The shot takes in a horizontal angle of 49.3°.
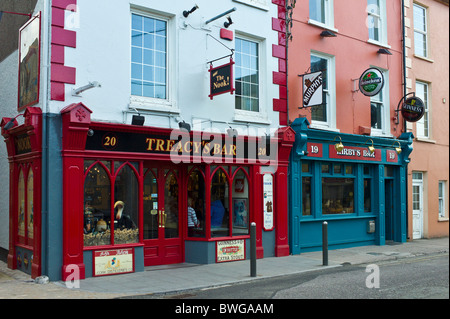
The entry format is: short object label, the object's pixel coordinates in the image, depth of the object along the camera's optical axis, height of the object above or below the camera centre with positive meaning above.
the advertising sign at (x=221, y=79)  11.38 +2.48
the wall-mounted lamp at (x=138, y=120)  10.82 +1.43
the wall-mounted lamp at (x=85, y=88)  9.75 +1.97
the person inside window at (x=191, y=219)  12.40 -0.89
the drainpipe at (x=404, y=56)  17.81 +4.60
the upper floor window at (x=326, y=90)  15.36 +2.92
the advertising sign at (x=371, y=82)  14.98 +3.12
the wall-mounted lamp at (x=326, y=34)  15.09 +4.58
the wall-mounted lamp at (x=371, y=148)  16.09 +1.13
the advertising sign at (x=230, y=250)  12.37 -1.71
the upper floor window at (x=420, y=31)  18.88 +5.84
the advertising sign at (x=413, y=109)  16.92 +2.53
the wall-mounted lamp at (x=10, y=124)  11.00 +1.38
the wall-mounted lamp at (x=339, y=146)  14.93 +1.11
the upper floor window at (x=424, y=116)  18.89 +2.56
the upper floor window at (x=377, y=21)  17.20 +5.70
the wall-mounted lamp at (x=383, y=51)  17.00 +4.54
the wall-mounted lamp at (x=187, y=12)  11.79 +4.15
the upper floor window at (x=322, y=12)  15.43 +5.45
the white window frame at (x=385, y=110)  17.17 +2.55
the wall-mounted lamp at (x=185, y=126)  11.60 +1.37
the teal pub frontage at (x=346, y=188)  14.25 -0.18
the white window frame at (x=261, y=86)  13.34 +2.71
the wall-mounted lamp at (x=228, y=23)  12.55 +4.13
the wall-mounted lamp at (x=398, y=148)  17.02 +1.16
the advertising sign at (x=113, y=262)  10.30 -1.65
